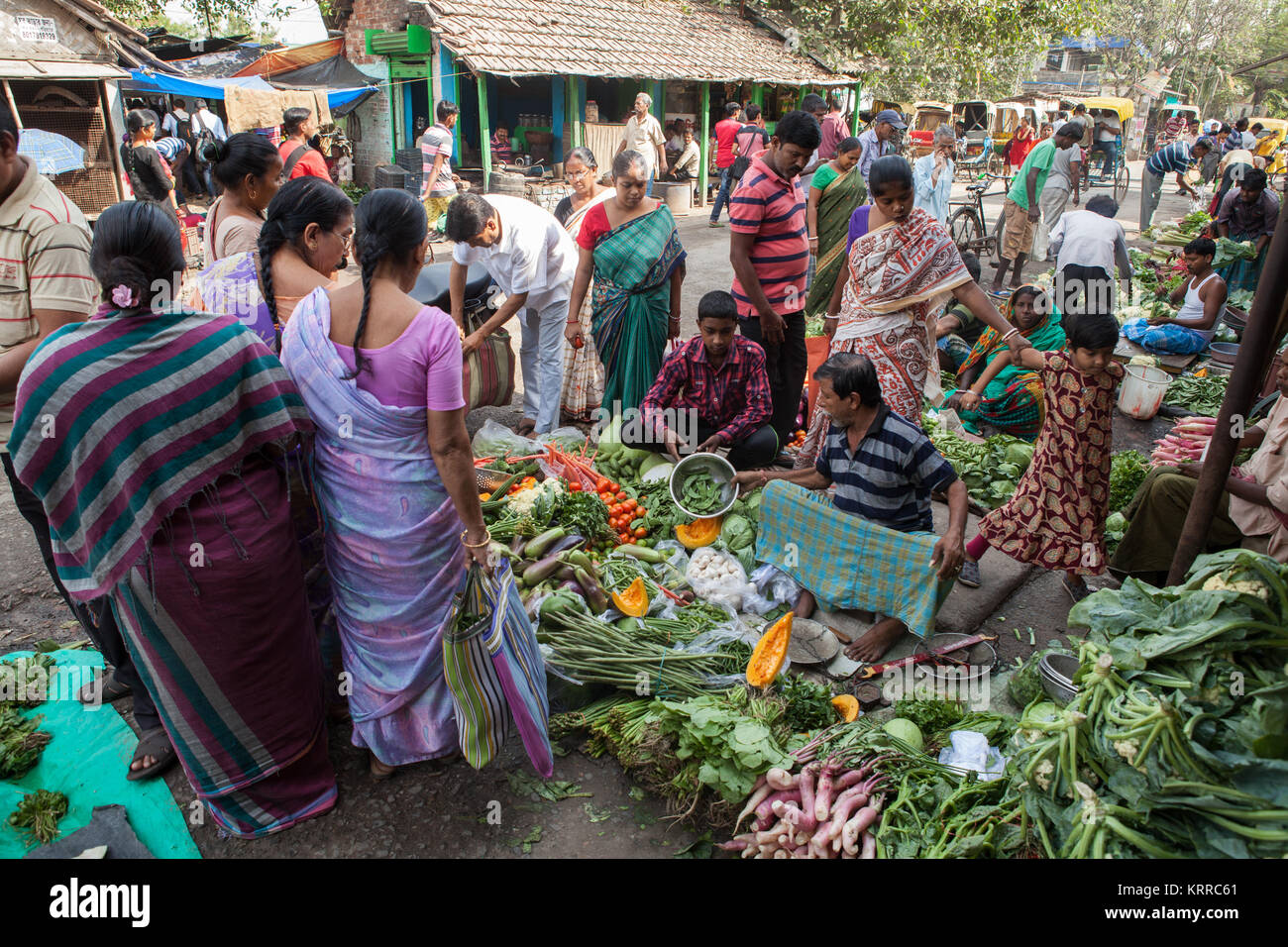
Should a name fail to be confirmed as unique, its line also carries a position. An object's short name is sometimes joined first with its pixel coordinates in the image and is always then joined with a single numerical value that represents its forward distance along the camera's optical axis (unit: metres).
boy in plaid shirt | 4.31
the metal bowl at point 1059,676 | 2.90
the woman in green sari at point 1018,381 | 5.29
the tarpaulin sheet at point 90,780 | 2.66
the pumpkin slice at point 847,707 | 3.07
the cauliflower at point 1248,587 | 2.12
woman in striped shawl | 2.14
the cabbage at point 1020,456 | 4.92
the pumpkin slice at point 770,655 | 3.08
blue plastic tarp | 12.70
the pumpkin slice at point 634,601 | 3.51
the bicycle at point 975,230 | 9.97
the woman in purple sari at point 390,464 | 2.43
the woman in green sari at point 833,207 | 6.70
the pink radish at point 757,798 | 2.56
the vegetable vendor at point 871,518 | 3.34
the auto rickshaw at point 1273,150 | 15.59
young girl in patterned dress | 3.56
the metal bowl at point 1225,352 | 6.86
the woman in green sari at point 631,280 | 4.80
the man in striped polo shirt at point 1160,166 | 12.11
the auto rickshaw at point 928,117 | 21.11
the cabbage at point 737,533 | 4.02
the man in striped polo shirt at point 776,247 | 4.41
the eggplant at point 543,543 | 3.74
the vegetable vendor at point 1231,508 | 3.20
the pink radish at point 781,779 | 2.54
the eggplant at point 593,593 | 3.51
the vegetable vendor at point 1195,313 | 6.92
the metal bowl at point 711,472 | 4.11
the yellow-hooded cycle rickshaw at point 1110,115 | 20.34
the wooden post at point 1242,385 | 2.40
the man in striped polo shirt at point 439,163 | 10.51
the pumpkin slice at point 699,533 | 4.10
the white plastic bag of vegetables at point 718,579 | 3.76
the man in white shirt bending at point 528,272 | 4.54
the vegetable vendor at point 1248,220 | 7.59
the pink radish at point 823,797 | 2.48
